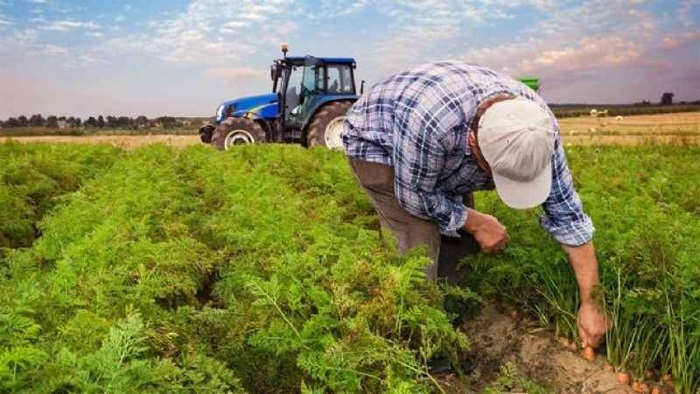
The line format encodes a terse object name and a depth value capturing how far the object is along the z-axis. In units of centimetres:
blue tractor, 1727
